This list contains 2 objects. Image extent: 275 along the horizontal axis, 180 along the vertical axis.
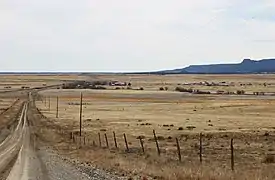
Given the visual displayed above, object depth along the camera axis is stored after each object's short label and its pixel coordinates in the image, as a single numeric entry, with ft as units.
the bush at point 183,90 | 584.32
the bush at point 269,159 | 96.46
